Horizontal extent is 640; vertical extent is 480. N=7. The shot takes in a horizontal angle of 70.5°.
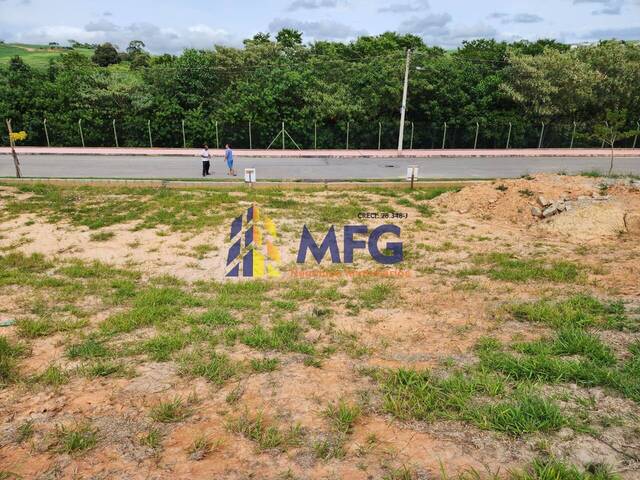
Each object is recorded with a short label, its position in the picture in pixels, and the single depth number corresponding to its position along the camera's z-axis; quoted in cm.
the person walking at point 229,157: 1868
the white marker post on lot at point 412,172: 1562
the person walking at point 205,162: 1845
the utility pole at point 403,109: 2506
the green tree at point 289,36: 5074
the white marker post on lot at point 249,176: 1512
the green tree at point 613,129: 1699
